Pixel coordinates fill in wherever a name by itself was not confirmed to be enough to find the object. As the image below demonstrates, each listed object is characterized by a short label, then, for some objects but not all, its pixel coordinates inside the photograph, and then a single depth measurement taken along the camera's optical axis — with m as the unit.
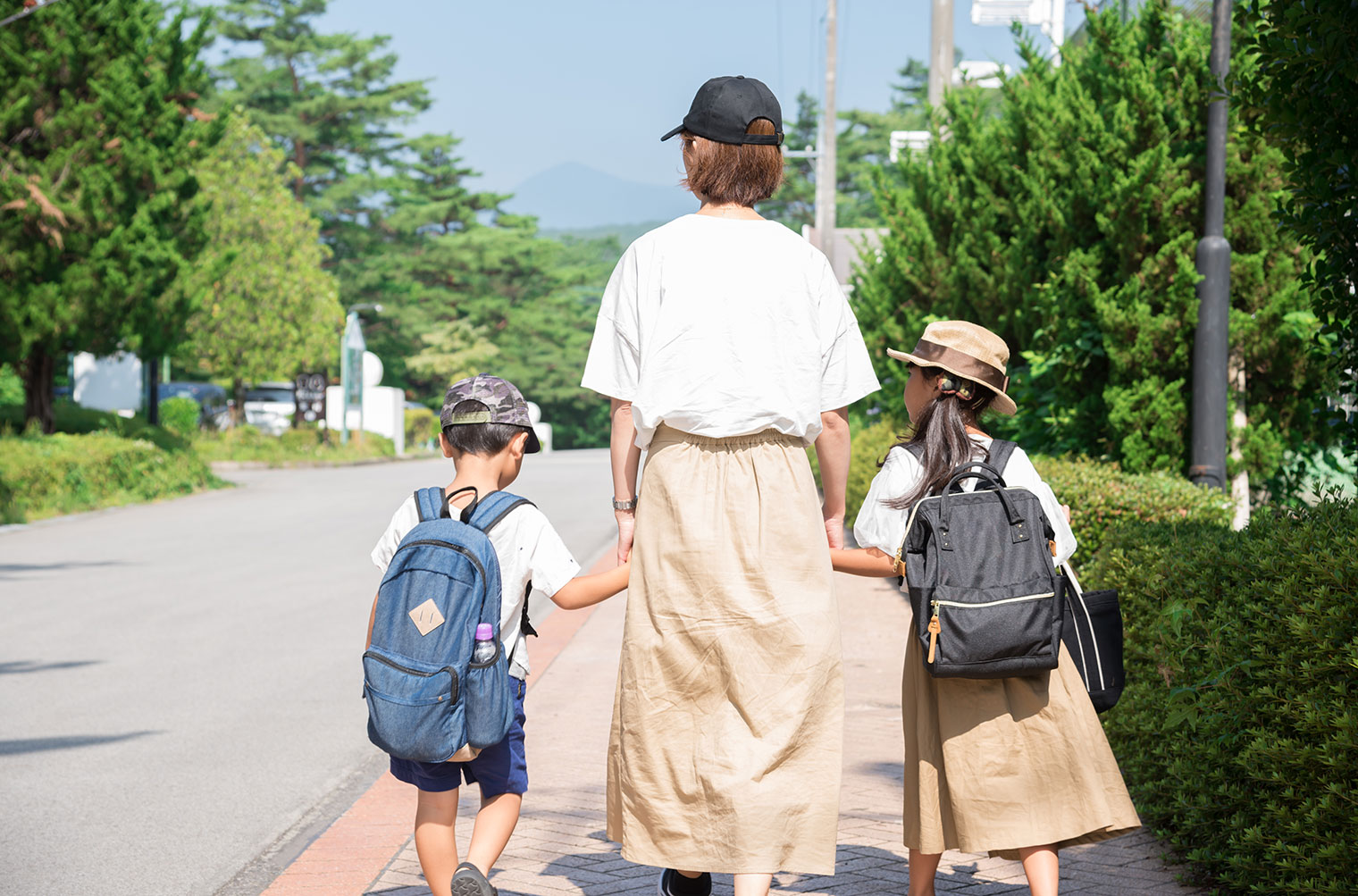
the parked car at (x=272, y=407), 41.00
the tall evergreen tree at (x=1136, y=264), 8.55
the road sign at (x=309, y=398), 38.59
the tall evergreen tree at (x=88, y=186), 20.11
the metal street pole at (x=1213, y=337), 7.75
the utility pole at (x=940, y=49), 15.37
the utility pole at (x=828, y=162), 21.42
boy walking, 3.23
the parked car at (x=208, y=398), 37.34
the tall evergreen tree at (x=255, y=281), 37.53
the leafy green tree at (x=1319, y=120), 4.29
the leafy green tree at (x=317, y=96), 59.81
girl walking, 3.27
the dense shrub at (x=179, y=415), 34.12
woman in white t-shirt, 2.98
